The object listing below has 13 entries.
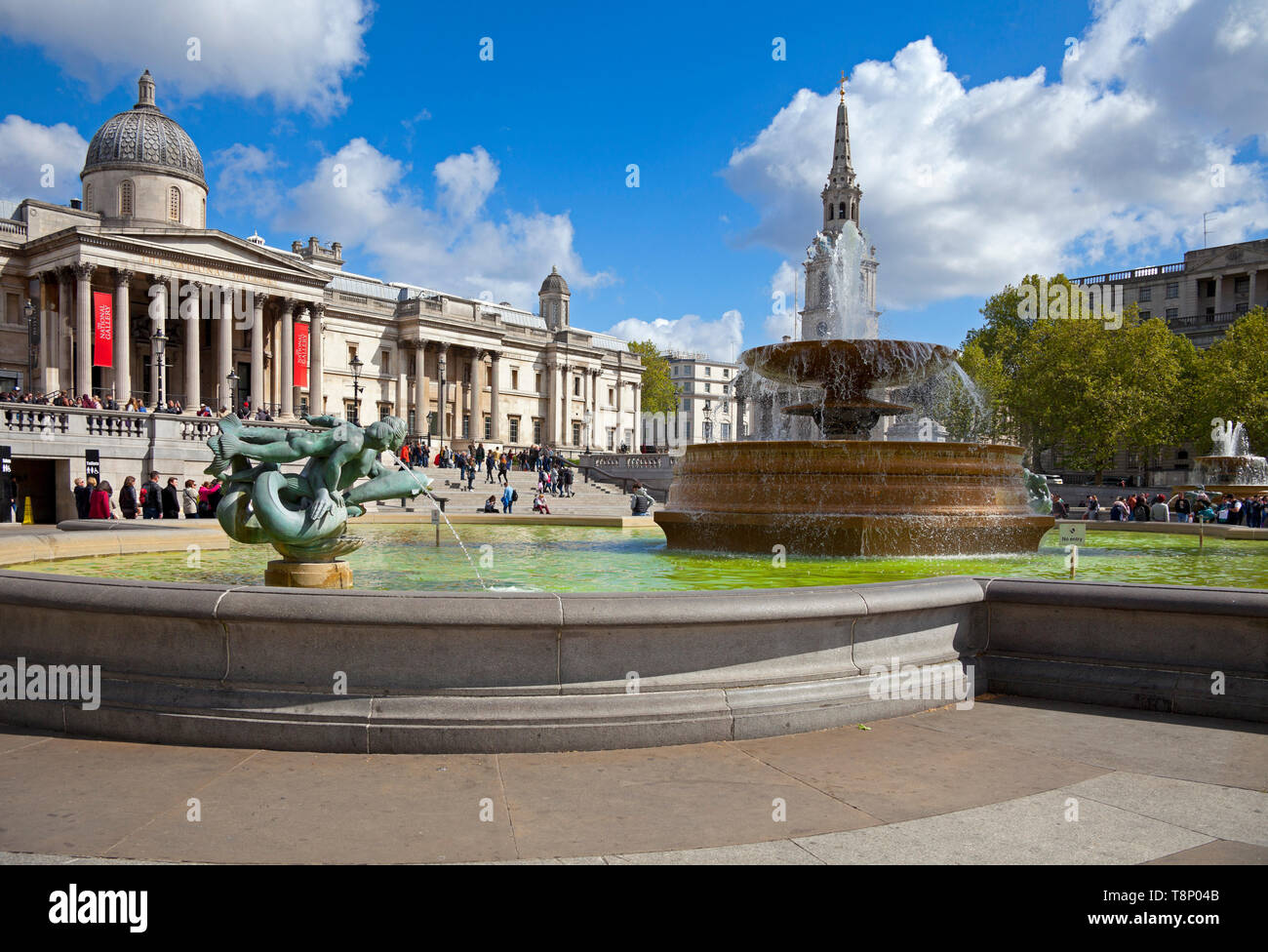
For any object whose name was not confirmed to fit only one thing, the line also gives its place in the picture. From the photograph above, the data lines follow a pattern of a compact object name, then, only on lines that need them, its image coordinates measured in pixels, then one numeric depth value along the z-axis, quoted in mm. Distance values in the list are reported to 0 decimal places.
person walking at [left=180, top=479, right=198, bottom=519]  25408
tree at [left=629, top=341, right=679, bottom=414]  109250
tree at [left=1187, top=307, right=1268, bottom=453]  51531
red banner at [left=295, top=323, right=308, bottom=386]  58469
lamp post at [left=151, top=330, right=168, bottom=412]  42294
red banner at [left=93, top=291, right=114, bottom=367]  48906
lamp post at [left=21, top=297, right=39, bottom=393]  51219
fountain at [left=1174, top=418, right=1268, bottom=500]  31703
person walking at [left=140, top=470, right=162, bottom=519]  18984
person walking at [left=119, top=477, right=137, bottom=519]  22781
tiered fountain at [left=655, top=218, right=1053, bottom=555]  10719
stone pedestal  6703
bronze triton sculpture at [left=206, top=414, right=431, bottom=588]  6551
